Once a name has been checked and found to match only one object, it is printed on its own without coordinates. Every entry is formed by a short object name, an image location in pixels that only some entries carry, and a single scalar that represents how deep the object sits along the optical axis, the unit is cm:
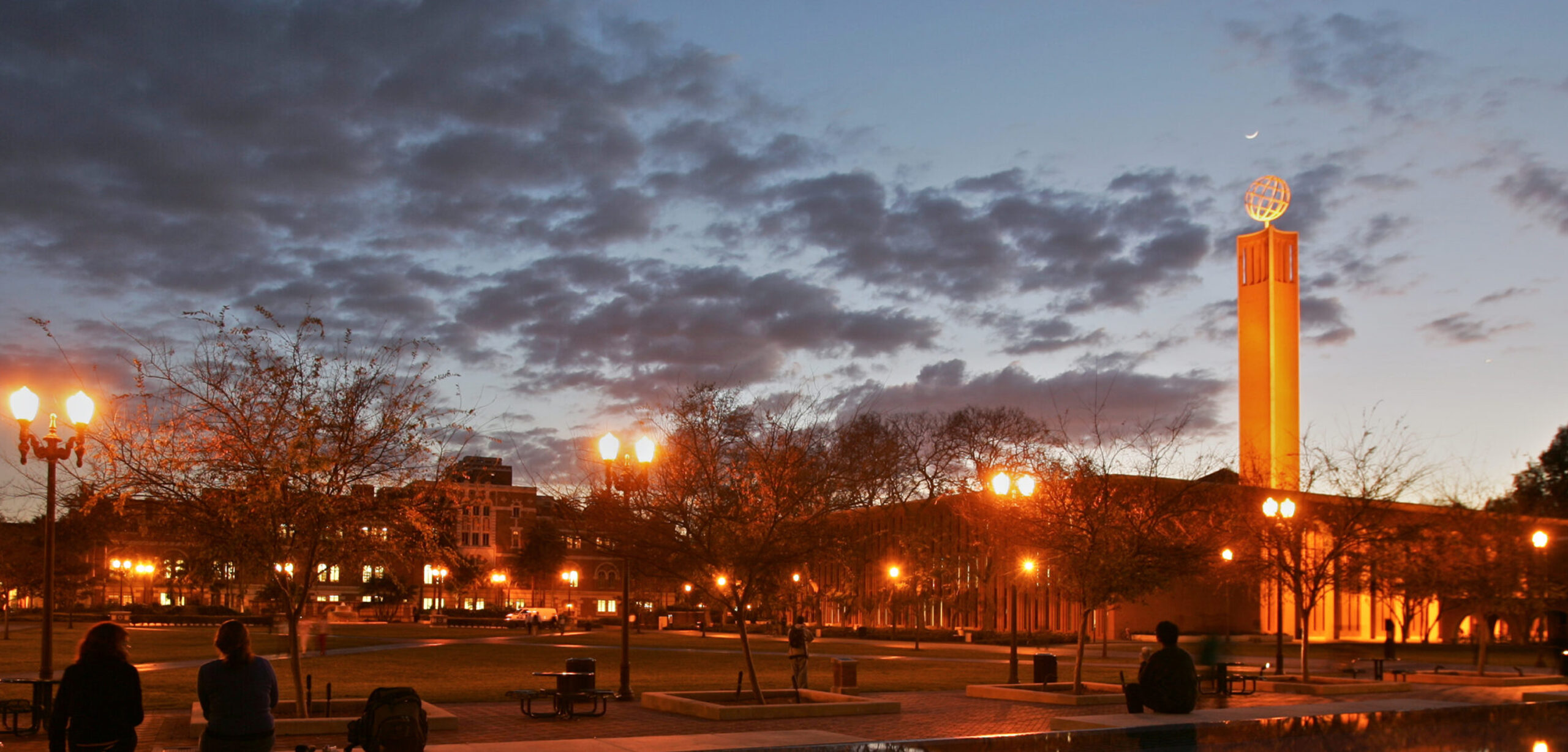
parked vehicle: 7394
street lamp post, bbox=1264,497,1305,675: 2772
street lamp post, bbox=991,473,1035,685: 2511
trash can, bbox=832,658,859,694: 2348
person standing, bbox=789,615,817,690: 2239
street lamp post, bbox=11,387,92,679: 1570
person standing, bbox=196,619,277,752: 920
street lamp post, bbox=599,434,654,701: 2023
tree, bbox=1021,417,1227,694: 2322
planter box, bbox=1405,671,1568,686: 2914
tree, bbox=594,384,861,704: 2036
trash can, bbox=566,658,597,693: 1998
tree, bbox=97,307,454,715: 1582
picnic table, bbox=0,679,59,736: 1545
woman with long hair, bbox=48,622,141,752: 863
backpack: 1187
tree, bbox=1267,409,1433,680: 2802
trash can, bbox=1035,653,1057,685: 2439
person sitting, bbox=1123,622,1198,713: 1600
